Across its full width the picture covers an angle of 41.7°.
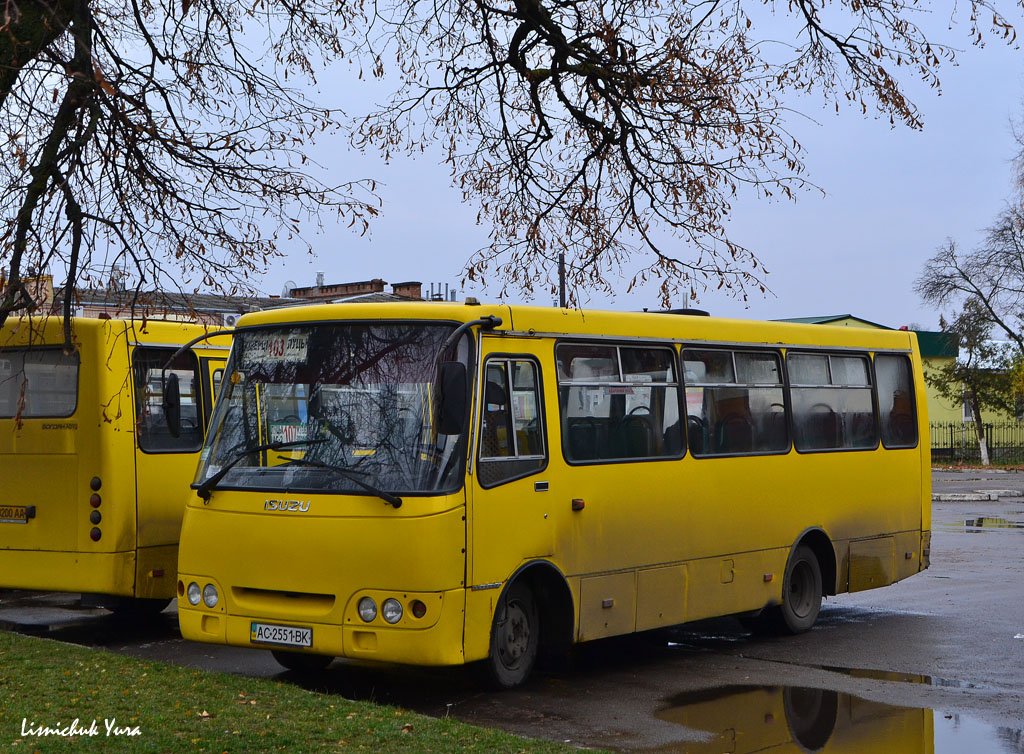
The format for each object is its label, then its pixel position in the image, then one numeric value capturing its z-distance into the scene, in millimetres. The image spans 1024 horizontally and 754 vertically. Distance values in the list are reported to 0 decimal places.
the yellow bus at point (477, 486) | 9266
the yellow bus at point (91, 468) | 12258
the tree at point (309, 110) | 10109
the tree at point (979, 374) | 52594
